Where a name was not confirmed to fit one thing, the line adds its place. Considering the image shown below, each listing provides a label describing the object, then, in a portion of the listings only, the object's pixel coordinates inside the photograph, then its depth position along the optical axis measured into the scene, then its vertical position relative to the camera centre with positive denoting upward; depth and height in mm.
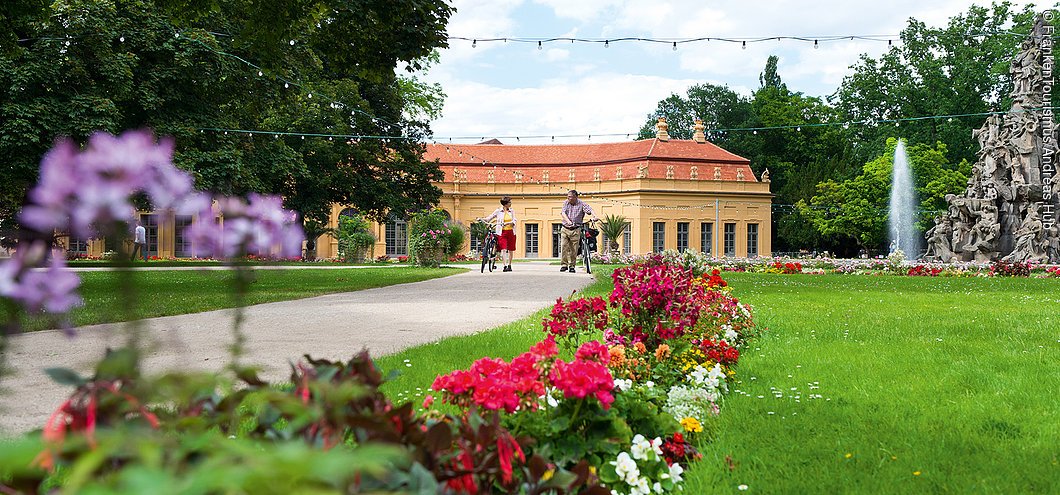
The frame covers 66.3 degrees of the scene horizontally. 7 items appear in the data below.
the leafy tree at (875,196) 37438 +2236
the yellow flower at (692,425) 3141 -715
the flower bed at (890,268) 18469 -689
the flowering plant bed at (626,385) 2076 -520
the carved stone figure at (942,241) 23938 -6
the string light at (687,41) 15359 +3946
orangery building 47625 +2911
